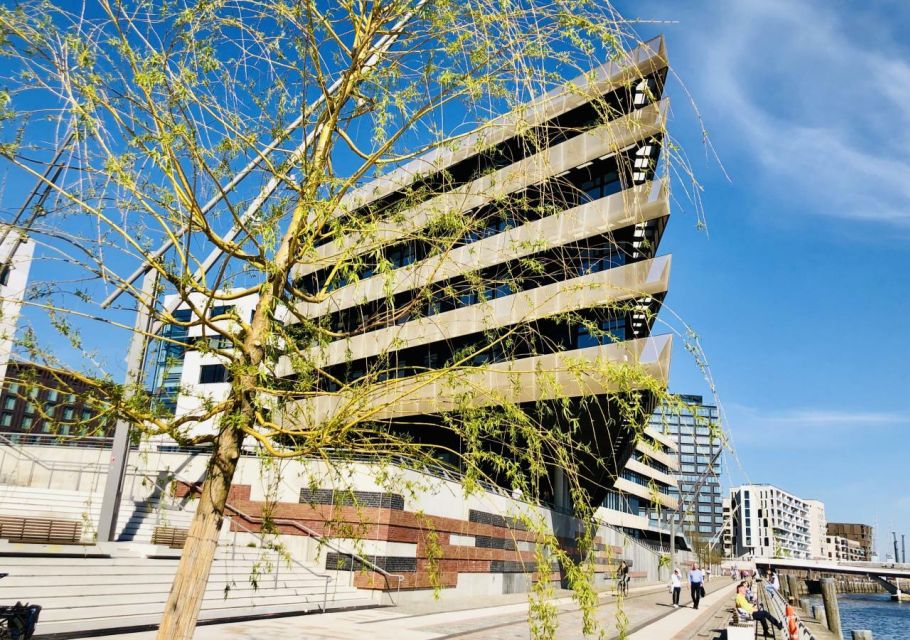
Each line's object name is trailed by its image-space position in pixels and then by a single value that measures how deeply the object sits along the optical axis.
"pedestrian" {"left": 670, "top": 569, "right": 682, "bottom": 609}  26.81
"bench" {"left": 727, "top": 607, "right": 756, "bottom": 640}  14.20
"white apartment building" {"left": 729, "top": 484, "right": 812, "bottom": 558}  168.38
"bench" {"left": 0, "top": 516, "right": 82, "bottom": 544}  13.84
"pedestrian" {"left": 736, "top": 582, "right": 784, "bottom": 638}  16.59
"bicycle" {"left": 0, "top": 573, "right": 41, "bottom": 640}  7.49
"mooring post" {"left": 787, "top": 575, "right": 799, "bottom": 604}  43.34
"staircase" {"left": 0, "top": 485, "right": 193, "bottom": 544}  18.28
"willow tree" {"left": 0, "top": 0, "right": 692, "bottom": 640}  4.32
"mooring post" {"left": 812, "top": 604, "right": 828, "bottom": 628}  28.68
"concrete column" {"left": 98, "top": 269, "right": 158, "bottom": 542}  15.36
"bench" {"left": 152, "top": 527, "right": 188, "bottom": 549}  17.27
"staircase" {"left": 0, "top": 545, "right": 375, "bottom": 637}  11.21
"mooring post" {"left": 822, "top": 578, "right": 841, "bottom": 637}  22.56
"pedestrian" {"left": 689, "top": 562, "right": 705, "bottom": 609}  26.10
